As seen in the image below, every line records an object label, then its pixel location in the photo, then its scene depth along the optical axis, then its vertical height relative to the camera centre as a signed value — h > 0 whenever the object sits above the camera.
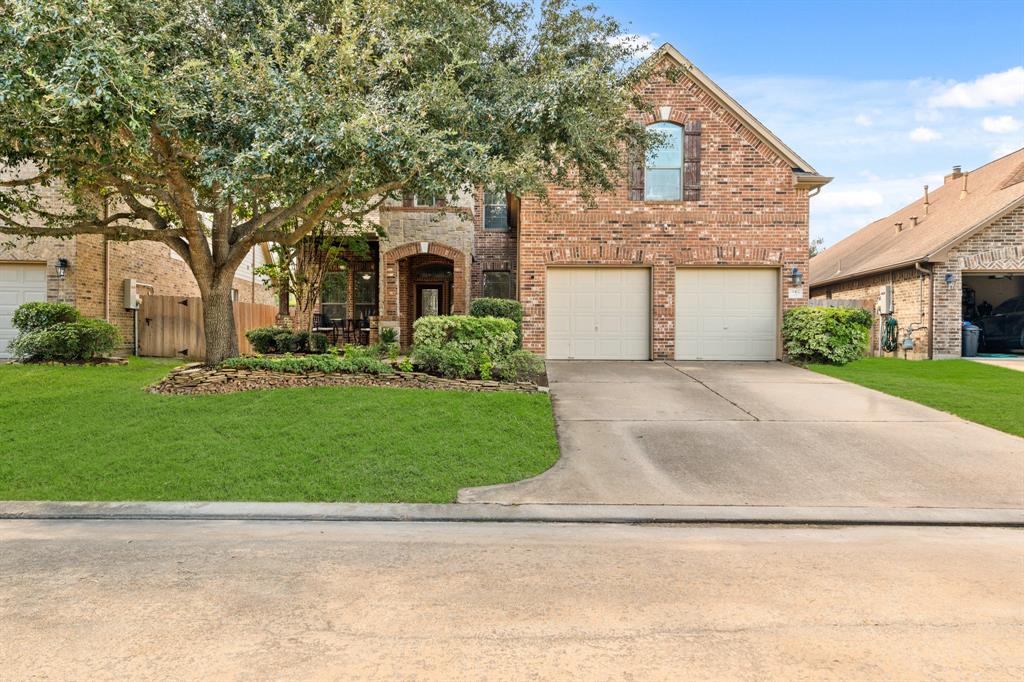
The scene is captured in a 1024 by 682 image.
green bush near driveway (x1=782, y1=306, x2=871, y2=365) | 13.09 -0.19
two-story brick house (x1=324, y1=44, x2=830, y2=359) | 14.17 +1.81
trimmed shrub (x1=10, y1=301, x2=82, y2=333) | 12.73 +0.14
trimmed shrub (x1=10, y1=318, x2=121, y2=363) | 12.04 -0.41
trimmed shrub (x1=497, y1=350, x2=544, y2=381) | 9.98 -0.76
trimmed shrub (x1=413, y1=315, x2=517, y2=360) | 9.73 -0.19
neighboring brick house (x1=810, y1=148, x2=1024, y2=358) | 16.64 +1.95
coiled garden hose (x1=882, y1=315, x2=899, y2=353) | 18.33 -0.32
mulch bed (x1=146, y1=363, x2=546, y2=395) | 9.13 -0.90
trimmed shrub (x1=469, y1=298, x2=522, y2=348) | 12.57 +0.31
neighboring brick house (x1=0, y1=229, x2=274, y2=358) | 14.16 +1.15
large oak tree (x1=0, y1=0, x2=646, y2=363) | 6.55 +2.81
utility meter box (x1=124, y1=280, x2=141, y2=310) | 15.70 +0.70
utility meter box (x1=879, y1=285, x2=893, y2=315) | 18.86 +0.73
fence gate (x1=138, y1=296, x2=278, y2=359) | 16.03 -0.14
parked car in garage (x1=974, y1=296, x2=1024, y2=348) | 18.45 -0.07
